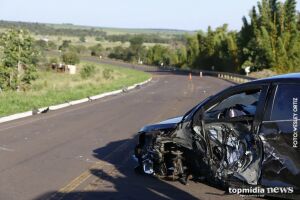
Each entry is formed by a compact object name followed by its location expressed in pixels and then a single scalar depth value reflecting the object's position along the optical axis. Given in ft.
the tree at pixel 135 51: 497.46
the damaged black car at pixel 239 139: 21.01
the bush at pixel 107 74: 200.52
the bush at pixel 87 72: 211.82
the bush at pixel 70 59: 297.82
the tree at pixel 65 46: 480.07
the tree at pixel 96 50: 497.05
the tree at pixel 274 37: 205.98
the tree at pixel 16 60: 134.92
